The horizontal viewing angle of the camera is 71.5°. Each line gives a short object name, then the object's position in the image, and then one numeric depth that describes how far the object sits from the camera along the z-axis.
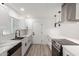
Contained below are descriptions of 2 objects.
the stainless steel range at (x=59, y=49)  1.20
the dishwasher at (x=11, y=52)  0.95
